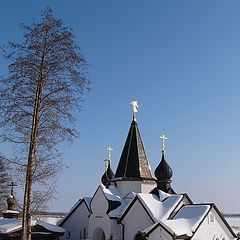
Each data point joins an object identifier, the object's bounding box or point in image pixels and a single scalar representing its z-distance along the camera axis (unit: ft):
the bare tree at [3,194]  123.75
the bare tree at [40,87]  40.57
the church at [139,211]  73.00
